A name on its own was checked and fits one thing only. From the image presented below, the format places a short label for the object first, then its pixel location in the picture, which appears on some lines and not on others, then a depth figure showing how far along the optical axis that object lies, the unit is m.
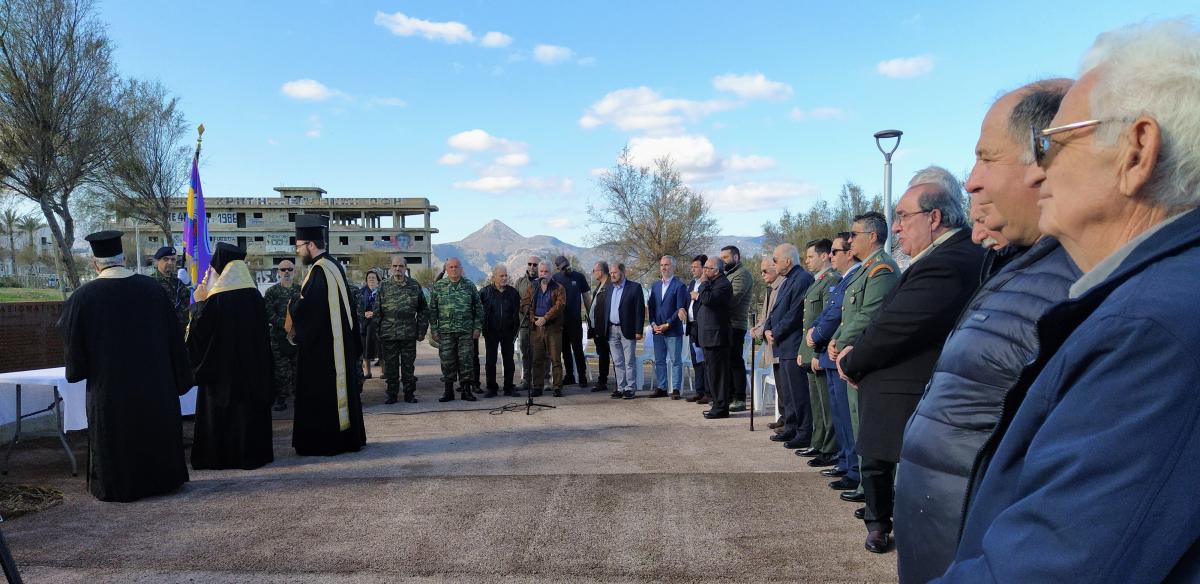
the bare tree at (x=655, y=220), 35.28
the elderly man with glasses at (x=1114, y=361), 0.88
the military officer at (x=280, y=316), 10.04
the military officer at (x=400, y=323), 10.14
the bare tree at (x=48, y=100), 14.55
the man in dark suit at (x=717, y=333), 8.64
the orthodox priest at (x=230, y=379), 6.52
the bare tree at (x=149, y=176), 24.70
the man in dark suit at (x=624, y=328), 10.57
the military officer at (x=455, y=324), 10.38
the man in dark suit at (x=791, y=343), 7.03
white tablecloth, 5.97
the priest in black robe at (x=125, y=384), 5.51
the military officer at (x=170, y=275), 8.22
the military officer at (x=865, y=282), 4.48
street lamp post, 11.13
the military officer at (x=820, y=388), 6.12
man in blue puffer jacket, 2.07
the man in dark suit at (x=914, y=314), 3.31
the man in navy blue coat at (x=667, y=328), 10.20
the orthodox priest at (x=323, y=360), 7.00
